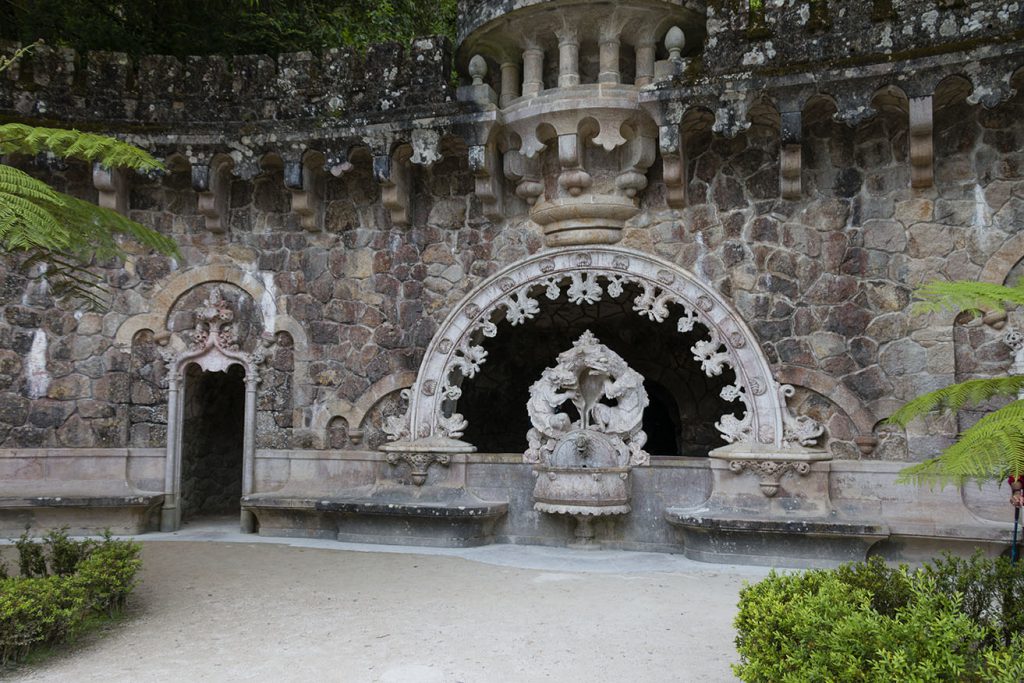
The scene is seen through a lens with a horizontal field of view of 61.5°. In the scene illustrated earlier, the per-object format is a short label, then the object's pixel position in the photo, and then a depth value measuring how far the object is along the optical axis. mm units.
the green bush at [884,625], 3033
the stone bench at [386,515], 7613
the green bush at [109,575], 4895
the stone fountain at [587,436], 7312
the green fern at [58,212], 4129
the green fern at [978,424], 3383
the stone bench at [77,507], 8094
